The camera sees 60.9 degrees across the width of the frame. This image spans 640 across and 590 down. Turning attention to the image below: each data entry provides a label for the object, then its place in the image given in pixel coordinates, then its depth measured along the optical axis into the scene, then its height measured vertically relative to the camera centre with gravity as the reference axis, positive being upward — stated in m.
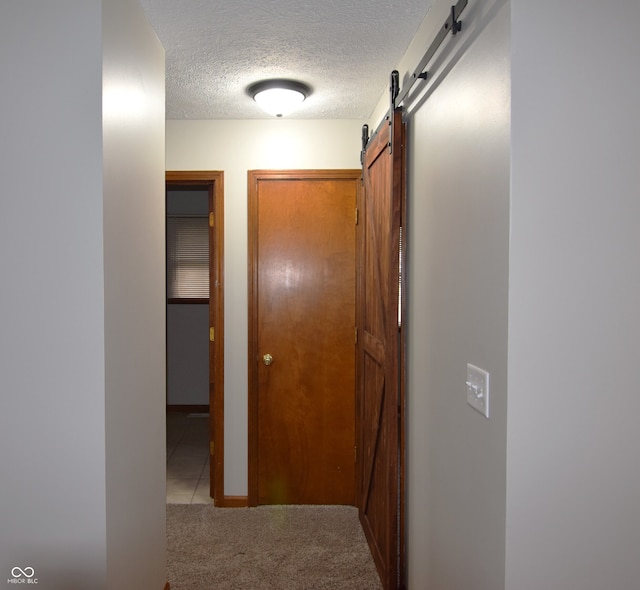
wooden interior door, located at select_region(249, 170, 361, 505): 3.46 -0.36
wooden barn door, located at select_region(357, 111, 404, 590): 2.38 -0.37
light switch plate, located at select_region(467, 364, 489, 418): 1.48 -0.31
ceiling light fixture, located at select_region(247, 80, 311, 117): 2.83 +0.98
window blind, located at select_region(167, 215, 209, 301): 5.96 +0.29
